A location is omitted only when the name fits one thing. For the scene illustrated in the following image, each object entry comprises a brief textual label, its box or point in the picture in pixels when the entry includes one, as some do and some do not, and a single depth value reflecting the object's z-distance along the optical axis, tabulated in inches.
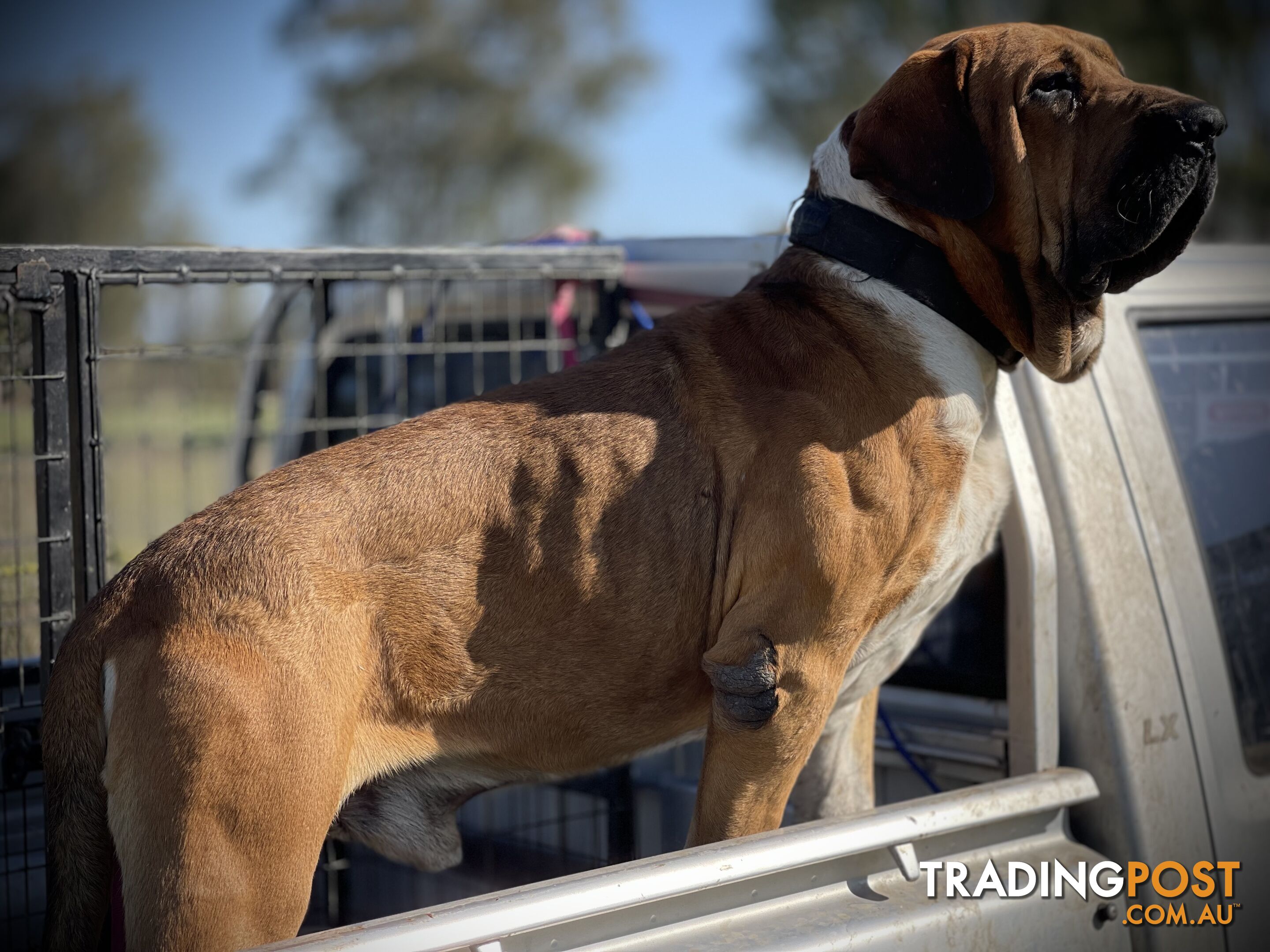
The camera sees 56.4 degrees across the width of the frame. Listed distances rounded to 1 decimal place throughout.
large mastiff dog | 72.9
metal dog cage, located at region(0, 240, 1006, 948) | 94.3
